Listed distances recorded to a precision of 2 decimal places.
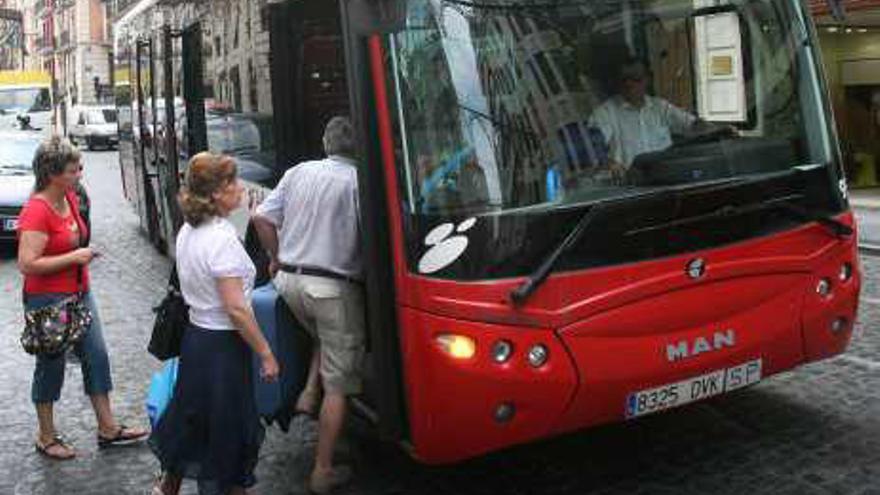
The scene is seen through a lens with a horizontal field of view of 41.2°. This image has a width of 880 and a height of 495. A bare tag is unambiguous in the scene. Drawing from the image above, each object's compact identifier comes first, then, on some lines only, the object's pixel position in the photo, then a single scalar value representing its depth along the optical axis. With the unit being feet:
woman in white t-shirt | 14.01
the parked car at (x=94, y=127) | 132.87
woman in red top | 17.34
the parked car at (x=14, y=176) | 42.96
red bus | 14.11
